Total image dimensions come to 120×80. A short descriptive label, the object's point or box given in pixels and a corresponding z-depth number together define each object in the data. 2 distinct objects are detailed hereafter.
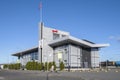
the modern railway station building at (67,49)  24.46
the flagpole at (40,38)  25.22
